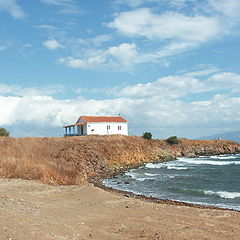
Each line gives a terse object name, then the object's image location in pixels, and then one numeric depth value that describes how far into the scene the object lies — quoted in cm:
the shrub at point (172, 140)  6831
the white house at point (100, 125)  6384
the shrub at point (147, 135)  6485
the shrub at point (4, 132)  5562
